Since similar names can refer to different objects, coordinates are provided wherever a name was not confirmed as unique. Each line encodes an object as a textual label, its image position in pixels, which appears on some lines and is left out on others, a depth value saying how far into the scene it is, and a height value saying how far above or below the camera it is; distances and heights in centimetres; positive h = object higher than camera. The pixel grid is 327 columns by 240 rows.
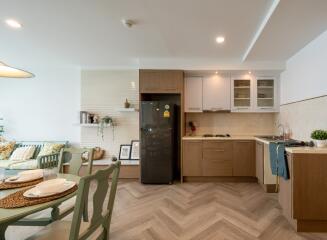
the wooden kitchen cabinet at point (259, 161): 346 -67
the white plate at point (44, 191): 135 -48
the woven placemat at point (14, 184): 154 -50
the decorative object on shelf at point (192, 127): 446 -8
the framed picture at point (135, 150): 437 -60
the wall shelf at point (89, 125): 434 -5
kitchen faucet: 387 -6
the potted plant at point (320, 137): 237 -16
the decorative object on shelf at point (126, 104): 437 +41
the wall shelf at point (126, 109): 432 +29
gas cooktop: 427 -25
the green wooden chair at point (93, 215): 112 -60
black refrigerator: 378 -32
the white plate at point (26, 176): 165 -46
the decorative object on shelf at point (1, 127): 464 -11
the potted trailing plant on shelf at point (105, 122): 436 +2
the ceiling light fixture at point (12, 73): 177 +45
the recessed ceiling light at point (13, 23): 246 +125
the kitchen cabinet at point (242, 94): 416 +62
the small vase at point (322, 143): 236 -23
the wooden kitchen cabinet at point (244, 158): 386 -67
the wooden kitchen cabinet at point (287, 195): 227 -86
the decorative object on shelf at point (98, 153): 433 -67
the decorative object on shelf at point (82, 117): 436 +12
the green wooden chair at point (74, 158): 229 -42
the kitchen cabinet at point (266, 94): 414 +62
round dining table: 112 -52
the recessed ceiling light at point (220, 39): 292 +125
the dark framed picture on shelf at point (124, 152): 440 -64
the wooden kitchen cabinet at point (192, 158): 394 -69
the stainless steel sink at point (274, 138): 366 -26
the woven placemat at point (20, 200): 124 -50
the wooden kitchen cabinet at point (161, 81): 391 +83
